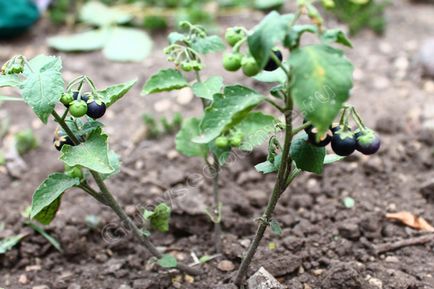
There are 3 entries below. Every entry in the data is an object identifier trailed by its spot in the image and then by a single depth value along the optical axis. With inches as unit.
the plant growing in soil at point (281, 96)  14.6
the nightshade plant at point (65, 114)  16.2
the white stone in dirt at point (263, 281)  18.3
